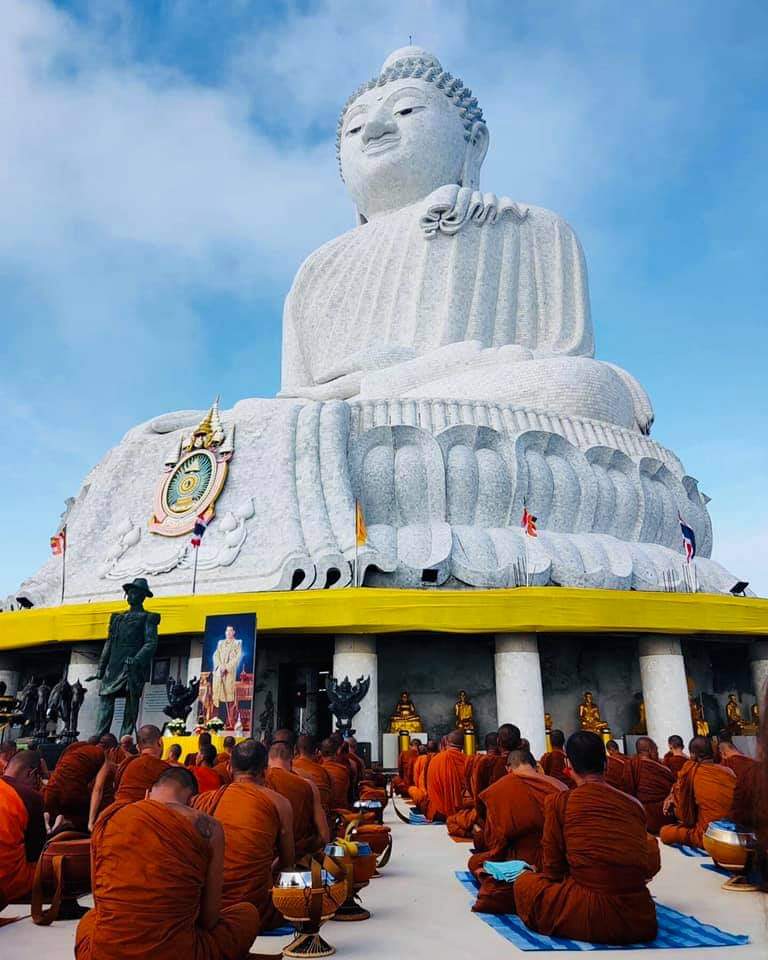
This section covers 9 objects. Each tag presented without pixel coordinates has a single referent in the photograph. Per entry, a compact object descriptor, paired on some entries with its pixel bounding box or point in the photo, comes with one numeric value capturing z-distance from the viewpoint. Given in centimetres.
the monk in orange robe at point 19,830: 382
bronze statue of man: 972
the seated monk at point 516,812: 404
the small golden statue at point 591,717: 1138
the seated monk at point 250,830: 317
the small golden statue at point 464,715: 1133
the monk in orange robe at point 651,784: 634
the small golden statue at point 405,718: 1104
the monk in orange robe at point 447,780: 698
